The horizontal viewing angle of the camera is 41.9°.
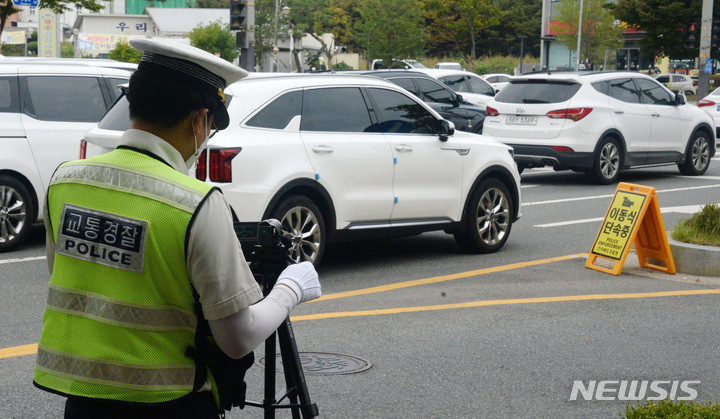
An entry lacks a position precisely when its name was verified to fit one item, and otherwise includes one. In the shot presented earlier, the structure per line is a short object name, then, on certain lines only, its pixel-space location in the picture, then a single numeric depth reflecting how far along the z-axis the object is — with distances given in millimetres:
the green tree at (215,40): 69500
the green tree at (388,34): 50688
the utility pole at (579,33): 61856
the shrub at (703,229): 8516
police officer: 2131
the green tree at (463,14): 73812
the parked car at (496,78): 47625
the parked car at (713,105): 24531
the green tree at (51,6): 25906
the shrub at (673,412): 3576
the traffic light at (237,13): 20922
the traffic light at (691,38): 35406
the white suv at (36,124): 9211
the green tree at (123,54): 52516
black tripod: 2633
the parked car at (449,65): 55250
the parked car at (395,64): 47884
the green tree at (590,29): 64688
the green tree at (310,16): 71938
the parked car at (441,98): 18688
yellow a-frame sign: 8422
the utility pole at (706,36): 31250
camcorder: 2625
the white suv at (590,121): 14922
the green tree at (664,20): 51844
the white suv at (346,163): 7457
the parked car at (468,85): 22203
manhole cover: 5347
